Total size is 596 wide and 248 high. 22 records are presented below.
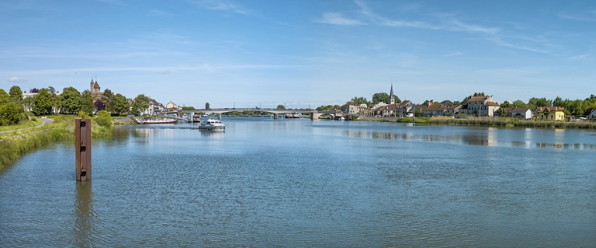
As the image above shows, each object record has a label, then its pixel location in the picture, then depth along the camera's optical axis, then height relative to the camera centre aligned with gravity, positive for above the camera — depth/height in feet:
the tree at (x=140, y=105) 412.57 +10.39
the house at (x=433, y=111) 493.89 +6.43
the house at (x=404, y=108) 560.20 +10.80
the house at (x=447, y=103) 566.35 +16.98
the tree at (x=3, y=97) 204.38 +8.79
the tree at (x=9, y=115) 156.25 +0.60
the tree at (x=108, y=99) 381.19 +14.43
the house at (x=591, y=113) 380.50 +3.46
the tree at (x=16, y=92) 293.27 +15.23
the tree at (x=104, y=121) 220.64 -1.88
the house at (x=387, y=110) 595.06 +8.85
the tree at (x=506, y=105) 463.83 +11.81
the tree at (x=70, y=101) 299.99 +9.72
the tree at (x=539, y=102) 488.44 +15.48
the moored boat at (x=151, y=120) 349.00 -2.30
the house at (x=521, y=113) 394.73 +3.59
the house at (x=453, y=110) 481.87 +7.34
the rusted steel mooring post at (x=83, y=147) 65.57 -4.11
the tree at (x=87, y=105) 307.58 +7.68
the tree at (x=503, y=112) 404.57 +4.40
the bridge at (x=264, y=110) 503.57 +6.89
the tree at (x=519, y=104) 472.03 +13.23
